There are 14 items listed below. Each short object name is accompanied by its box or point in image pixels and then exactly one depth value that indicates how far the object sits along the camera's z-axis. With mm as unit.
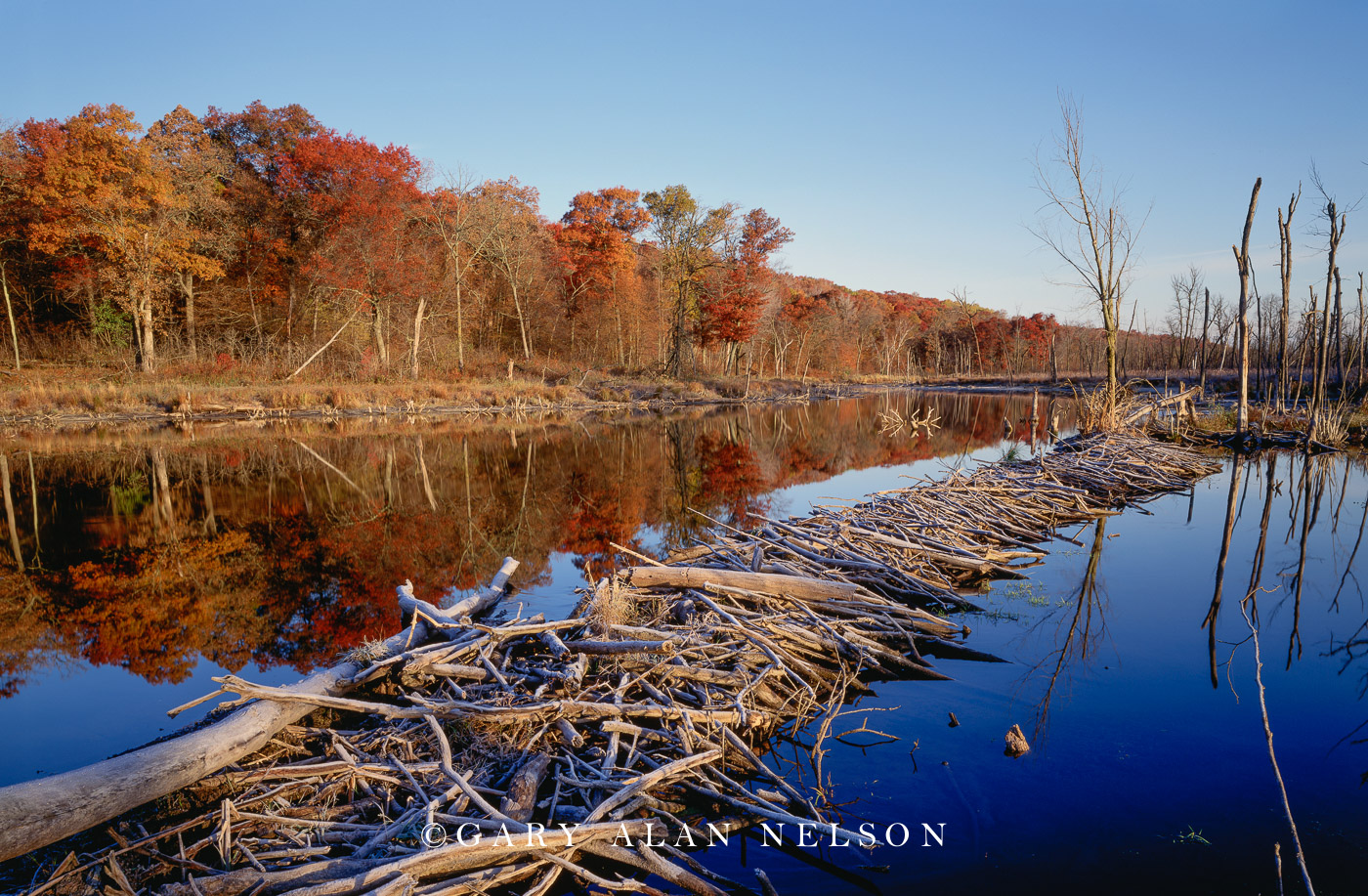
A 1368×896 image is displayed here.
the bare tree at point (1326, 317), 20484
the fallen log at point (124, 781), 3320
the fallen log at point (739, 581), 6621
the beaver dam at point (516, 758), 3326
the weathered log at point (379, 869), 3051
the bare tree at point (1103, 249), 19703
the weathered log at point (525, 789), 3668
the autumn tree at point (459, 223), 37688
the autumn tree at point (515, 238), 41125
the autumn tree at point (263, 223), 38938
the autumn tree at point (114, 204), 32031
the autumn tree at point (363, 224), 35812
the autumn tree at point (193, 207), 34562
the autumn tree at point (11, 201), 33594
